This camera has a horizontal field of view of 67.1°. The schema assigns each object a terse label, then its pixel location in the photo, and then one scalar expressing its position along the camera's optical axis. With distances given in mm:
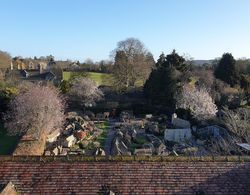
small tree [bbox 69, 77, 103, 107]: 27173
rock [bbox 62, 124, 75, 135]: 19166
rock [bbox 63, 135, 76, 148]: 16644
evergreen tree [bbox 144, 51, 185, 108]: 25389
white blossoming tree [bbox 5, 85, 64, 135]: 17200
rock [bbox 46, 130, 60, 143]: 17298
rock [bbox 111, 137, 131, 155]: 15105
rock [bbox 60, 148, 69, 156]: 15253
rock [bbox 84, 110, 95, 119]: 24894
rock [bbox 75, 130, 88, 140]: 18178
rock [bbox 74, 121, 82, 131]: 19845
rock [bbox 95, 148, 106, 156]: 13770
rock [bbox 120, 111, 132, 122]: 24132
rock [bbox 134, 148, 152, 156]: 14582
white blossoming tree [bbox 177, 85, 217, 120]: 21303
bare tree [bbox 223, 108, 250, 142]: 15238
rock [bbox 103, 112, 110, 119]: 25291
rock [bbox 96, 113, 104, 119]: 25081
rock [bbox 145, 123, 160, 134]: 19908
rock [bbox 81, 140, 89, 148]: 16878
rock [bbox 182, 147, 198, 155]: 14492
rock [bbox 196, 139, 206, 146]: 17259
